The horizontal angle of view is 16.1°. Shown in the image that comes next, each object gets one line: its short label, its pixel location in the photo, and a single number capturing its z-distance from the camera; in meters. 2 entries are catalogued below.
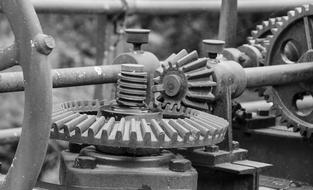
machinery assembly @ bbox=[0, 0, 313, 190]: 2.17
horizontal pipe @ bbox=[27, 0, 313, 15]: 4.05
